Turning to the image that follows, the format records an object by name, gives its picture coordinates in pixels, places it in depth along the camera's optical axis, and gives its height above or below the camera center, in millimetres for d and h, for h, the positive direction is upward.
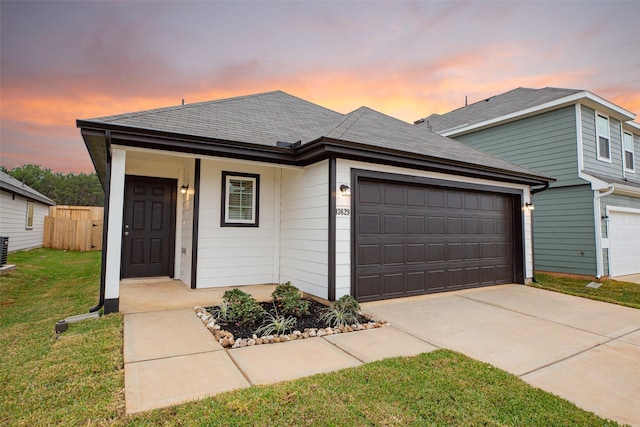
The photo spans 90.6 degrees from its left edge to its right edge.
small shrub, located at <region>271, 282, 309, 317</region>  4457 -1026
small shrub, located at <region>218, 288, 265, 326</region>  4070 -1053
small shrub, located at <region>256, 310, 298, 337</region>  3797 -1189
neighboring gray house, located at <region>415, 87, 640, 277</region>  8797 +1838
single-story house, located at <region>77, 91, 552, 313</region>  5086 +549
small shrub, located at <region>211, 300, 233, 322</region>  4164 -1127
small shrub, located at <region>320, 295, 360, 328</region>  4238 -1144
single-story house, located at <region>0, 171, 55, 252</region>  11746 +577
